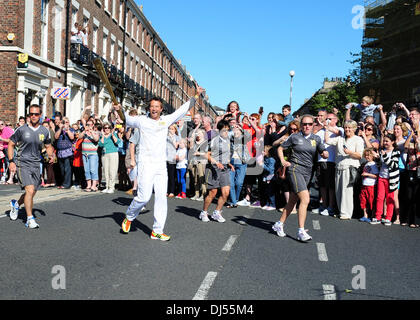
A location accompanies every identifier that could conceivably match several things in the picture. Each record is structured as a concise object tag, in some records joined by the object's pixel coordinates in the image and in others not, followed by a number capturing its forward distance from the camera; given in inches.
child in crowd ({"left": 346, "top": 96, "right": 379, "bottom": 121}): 468.4
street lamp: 1313.6
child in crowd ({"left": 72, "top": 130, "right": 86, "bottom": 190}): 527.2
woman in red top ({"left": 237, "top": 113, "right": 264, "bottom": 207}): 461.7
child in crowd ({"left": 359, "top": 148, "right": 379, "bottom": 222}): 394.6
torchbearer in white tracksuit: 271.0
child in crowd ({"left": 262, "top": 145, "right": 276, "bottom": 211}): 442.3
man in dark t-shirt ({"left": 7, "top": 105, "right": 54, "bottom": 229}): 296.7
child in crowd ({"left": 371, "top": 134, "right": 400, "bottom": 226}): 380.5
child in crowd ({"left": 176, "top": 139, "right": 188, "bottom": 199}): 496.7
